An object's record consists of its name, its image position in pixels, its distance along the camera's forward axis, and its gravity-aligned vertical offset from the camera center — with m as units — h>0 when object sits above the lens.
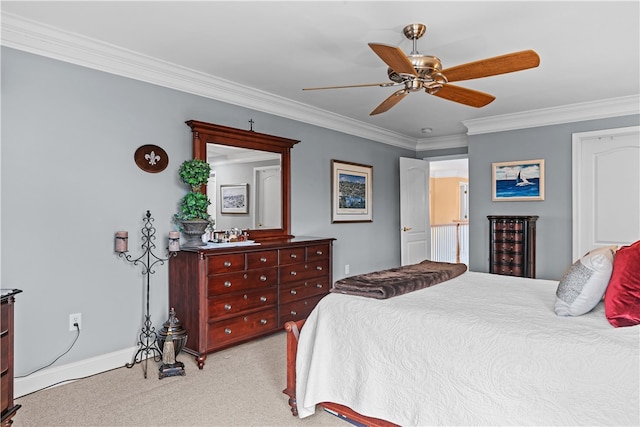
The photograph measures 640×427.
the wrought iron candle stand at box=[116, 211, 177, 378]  3.17 -0.43
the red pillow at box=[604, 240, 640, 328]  1.69 -0.35
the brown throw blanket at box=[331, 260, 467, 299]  2.29 -0.41
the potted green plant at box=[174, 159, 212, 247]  3.32 +0.07
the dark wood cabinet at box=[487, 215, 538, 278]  4.65 -0.38
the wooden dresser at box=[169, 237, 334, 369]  3.12 -0.64
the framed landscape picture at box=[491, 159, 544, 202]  4.97 +0.41
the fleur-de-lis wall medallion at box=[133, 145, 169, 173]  3.22 +0.46
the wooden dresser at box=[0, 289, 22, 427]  2.05 -0.72
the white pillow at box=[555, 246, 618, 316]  1.86 -0.34
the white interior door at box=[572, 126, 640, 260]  4.46 +0.27
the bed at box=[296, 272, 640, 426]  1.49 -0.63
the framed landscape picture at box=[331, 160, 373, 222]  5.11 +0.29
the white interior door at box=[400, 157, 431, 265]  6.04 +0.04
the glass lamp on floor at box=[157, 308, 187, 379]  2.91 -0.95
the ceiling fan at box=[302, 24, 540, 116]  2.15 +0.84
